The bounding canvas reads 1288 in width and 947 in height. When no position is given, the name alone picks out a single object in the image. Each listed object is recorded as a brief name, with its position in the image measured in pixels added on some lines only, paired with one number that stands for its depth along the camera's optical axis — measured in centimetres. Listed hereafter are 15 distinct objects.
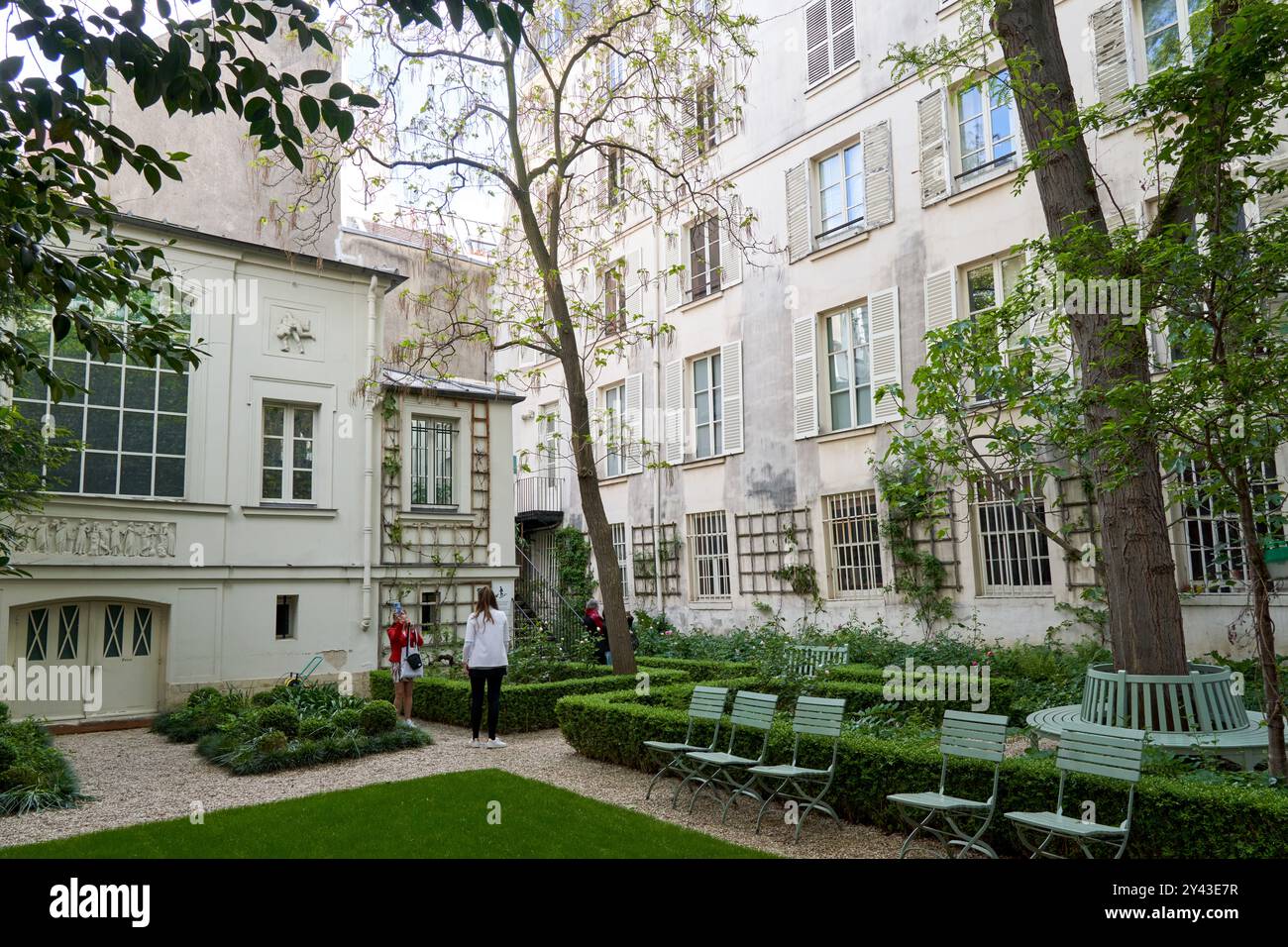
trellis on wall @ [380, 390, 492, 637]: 1603
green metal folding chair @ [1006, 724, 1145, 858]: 527
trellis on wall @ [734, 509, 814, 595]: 1725
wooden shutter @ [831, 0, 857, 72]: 1700
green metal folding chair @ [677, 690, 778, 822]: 759
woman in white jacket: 1037
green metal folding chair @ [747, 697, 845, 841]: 697
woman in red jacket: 1198
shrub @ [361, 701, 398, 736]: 1079
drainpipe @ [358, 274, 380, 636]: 1538
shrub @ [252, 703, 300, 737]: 1050
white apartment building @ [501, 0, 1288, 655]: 1321
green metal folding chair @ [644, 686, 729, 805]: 818
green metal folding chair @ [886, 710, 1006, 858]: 597
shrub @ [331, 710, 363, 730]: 1073
